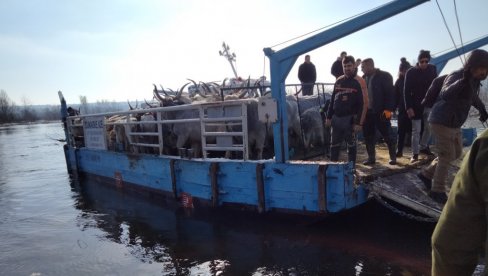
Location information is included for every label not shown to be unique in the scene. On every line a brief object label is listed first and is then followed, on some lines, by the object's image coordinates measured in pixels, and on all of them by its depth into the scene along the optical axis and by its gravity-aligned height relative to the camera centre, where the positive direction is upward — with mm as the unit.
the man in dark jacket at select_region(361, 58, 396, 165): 6582 -328
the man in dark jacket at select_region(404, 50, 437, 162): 6457 +22
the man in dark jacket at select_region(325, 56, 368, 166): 5734 -267
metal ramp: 4754 -1467
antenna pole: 19062 +2387
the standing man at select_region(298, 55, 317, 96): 11312 +749
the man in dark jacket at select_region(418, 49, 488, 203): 4320 -348
